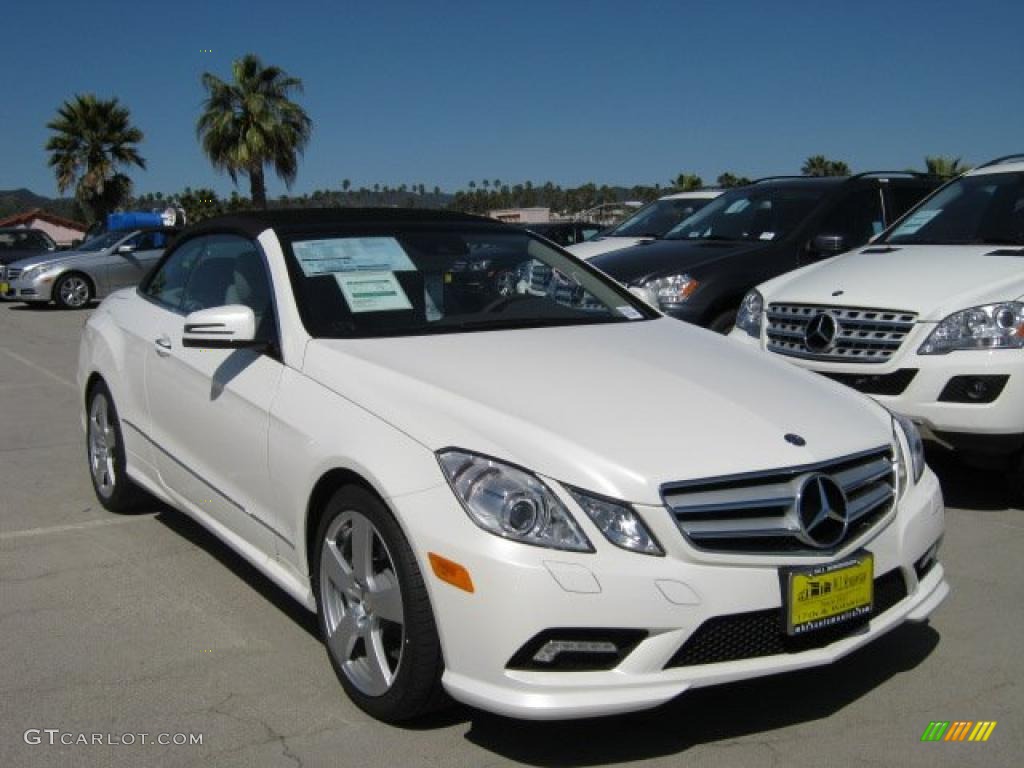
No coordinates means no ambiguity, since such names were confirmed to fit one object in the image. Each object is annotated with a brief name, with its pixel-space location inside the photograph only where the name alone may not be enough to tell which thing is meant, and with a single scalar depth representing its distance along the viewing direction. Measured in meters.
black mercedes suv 7.90
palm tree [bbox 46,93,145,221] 44.25
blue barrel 34.34
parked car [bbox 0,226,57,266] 23.62
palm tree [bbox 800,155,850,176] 52.66
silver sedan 19.56
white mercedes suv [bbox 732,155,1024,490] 5.23
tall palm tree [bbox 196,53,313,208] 39.81
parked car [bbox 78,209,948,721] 2.90
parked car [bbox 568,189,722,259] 10.31
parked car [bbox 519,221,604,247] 20.02
